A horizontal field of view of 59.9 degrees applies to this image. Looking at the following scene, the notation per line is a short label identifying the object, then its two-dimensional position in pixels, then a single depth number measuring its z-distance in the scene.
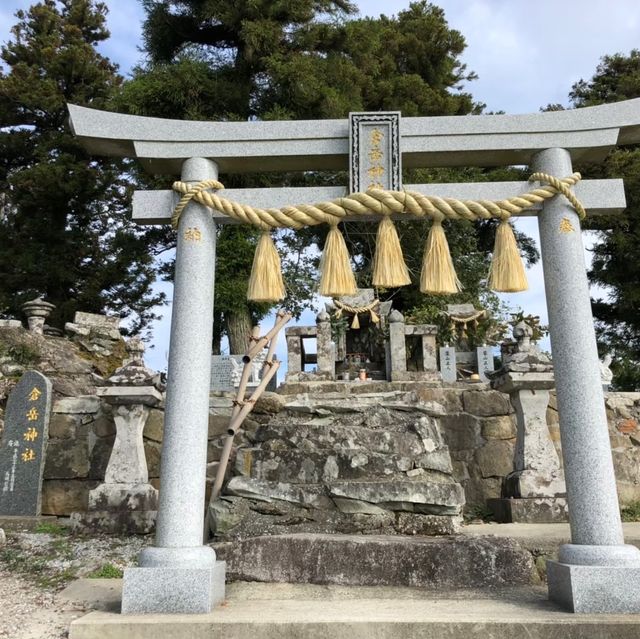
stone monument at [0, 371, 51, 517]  6.02
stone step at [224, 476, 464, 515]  3.86
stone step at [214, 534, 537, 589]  3.27
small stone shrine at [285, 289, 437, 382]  9.62
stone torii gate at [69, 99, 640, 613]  2.87
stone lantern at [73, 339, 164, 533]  5.23
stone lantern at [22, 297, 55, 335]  11.73
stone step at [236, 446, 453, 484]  4.02
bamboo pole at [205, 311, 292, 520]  4.64
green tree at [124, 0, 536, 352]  12.37
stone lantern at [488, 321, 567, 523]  5.08
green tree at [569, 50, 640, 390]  15.35
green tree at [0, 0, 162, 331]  15.63
